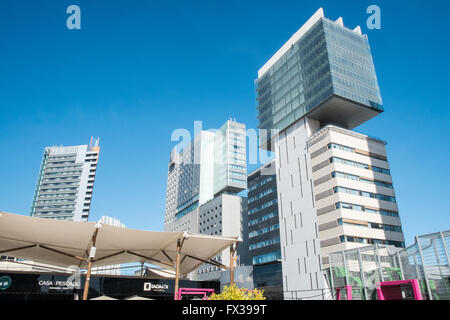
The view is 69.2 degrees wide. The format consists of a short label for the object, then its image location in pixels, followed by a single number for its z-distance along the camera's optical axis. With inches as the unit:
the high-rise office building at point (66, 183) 5959.6
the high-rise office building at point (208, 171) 4722.0
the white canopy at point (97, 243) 531.2
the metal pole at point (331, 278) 1265.5
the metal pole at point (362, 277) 981.2
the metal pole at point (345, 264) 1161.4
